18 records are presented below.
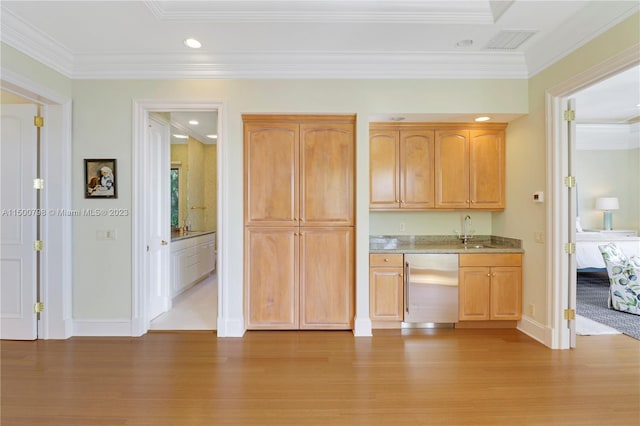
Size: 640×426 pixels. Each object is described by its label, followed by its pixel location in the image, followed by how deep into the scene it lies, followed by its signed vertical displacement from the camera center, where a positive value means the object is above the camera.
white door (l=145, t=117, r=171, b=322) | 3.58 -0.09
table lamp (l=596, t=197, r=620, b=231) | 6.08 +0.10
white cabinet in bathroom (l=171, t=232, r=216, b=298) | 4.53 -0.84
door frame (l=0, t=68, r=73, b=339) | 3.13 -0.10
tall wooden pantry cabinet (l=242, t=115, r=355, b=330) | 3.32 -0.12
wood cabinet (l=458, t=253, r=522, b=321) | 3.40 -0.85
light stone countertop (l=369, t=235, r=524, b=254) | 3.51 -0.40
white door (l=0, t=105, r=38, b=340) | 3.11 -0.12
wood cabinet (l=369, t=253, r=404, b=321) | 3.35 -0.84
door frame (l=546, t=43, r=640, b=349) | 2.92 -0.08
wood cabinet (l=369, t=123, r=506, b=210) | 3.65 +0.52
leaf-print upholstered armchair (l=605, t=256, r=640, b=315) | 3.81 -0.95
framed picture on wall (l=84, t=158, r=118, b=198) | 3.21 +0.34
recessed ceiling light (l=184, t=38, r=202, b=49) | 2.87 +1.60
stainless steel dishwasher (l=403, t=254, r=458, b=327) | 3.37 -0.86
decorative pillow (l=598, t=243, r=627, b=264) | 4.10 -0.60
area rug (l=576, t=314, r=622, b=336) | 3.30 -1.32
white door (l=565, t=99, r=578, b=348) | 2.91 +0.04
